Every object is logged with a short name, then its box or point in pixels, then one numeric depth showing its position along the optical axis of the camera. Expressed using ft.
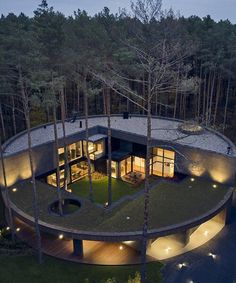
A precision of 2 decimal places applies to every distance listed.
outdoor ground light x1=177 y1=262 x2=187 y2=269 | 59.67
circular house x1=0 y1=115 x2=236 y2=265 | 62.13
